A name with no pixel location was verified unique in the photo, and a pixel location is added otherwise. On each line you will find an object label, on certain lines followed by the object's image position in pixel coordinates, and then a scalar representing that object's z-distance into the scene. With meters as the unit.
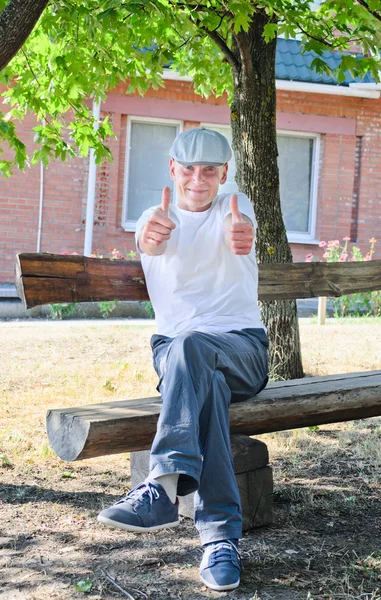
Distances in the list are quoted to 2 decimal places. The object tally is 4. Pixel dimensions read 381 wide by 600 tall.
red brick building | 11.97
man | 2.82
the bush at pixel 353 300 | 11.19
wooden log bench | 3.00
